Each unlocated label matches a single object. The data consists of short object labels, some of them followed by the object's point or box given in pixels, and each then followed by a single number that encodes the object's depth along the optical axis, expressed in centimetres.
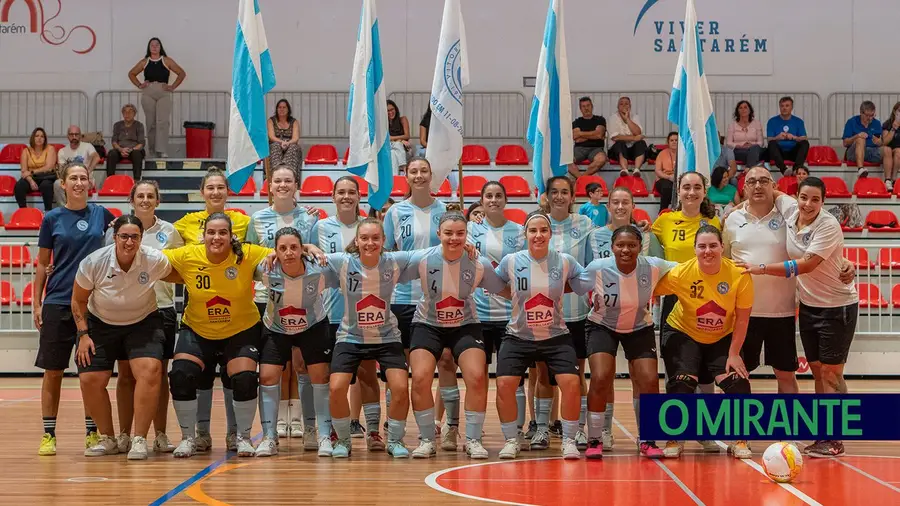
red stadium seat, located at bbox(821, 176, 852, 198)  1738
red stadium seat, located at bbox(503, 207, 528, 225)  1576
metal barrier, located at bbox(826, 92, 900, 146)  1923
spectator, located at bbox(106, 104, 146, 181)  1795
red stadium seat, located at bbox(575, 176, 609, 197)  1711
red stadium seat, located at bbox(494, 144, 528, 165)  1830
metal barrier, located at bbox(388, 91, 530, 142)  1941
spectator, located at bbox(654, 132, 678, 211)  1683
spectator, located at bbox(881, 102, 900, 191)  1772
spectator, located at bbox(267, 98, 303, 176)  1700
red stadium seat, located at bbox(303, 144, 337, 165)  1828
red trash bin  1877
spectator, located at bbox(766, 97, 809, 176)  1758
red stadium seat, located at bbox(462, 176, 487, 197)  1714
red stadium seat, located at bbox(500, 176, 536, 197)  1727
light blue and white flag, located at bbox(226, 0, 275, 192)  938
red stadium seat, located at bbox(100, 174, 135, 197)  1734
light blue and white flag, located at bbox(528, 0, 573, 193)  968
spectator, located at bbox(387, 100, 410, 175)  1714
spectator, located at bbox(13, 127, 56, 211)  1738
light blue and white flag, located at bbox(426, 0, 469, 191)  926
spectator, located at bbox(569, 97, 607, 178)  1747
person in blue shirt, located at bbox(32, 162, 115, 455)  765
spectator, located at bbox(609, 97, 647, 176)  1781
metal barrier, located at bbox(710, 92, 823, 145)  1923
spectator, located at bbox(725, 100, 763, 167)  1752
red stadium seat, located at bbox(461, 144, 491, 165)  1806
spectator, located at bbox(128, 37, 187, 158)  1852
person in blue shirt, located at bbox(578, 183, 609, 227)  1078
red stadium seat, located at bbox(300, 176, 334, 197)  1706
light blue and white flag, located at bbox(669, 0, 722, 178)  1035
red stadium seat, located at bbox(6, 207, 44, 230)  1642
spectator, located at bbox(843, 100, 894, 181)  1794
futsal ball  625
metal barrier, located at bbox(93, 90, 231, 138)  1952
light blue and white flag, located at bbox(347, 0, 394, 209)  929
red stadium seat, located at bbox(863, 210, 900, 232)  1623
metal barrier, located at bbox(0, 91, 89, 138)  1953
